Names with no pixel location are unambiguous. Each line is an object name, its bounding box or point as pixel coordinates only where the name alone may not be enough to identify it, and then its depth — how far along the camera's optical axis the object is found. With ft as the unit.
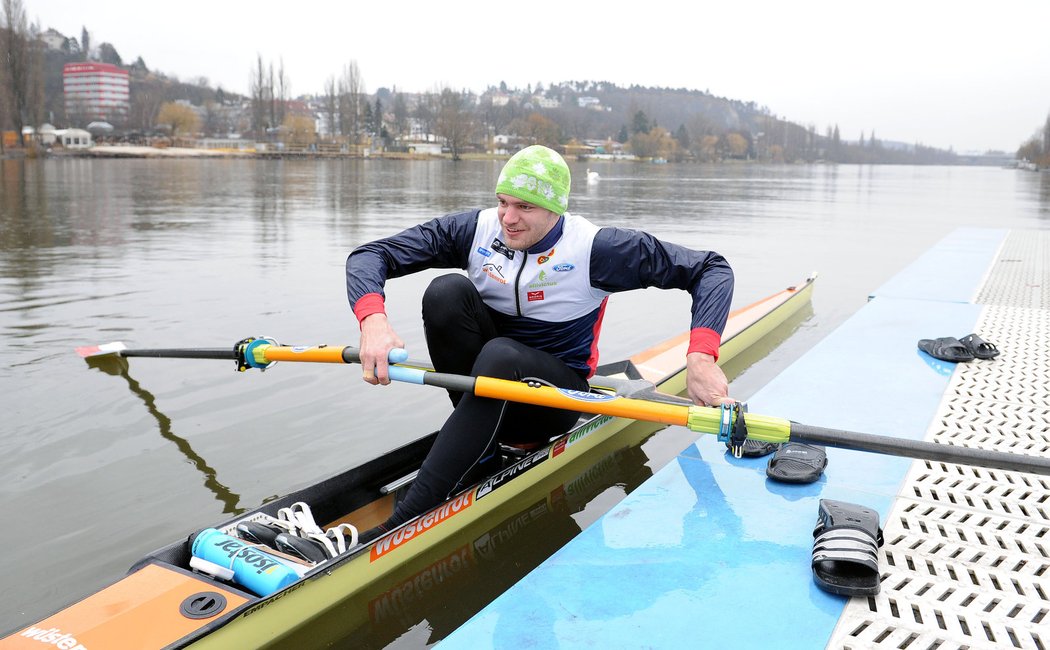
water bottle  9.36
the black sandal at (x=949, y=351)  18.61
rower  11.07
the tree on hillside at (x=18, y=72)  214.90
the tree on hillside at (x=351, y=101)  347.77
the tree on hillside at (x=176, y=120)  351.87
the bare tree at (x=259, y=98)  331.98
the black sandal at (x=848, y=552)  8.95
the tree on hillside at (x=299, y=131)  326.85
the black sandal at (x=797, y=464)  12.23
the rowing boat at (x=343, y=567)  8.29
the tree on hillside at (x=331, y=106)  365.20
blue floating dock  8.39
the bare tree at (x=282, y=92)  343.67
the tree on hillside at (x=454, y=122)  352.28
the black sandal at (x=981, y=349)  18.69
